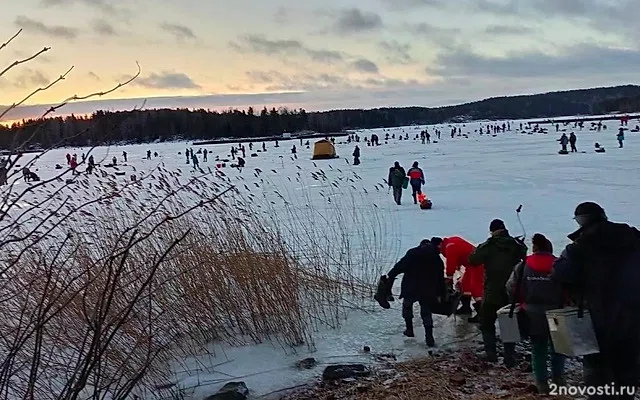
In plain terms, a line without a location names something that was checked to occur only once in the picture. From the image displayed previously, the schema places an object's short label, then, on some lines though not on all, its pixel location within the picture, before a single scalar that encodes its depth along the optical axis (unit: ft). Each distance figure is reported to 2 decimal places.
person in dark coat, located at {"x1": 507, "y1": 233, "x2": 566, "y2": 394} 16.90
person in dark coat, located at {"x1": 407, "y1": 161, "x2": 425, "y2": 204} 61.05
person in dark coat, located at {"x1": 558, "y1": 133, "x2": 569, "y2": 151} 119.85
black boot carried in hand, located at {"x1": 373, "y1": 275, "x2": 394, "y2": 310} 22.89
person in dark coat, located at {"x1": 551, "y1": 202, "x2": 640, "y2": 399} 13.29
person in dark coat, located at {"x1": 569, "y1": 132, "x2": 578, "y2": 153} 119.58
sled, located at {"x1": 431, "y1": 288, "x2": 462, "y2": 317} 22.88
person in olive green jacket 20.11
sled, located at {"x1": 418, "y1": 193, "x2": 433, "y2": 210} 57.00
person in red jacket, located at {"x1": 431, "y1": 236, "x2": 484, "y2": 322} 23.79
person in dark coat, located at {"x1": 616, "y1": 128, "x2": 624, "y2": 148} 123.75
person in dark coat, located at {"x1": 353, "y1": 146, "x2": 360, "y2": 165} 119.85
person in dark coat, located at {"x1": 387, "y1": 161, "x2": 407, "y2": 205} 60.85
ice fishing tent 142.82
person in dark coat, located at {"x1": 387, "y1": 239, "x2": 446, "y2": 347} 22.52
